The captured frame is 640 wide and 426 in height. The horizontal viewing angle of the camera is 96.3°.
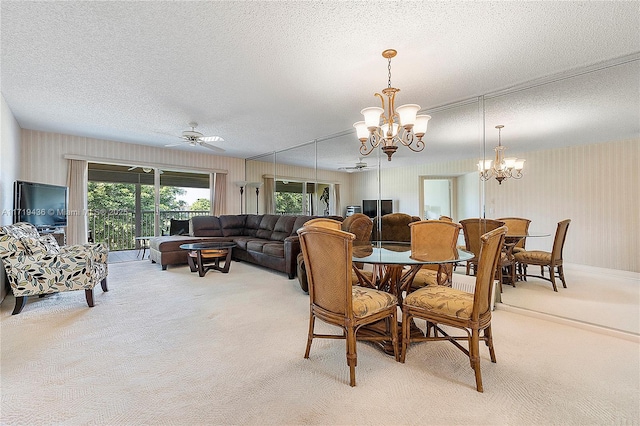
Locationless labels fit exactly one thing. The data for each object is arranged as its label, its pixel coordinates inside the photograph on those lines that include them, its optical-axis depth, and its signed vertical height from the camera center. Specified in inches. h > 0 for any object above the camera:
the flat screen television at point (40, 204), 145.6 +6.5
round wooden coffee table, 177.6 -25.1
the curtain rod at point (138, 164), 213.8 +43.8
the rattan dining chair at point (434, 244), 100.7 -11.6
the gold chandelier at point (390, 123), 96.9 +32.7
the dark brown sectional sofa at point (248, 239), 179.2 -18.1
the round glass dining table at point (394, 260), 79.3 -12.7
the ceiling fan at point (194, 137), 171.2 +47.9
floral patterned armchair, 108.9 -19.8
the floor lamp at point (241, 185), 293.2 +31.4
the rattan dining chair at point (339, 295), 68.6 -21.3
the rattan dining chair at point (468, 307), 66.9 -23.0
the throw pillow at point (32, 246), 112.8 -11.9
